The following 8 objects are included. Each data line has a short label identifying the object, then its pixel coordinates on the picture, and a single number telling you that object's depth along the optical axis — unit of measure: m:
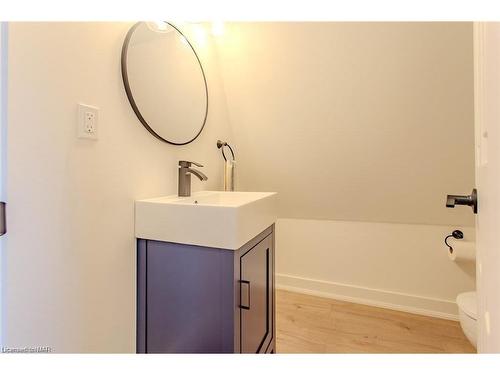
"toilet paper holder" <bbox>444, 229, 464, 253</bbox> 1.87
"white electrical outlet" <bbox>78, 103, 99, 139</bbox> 0.82
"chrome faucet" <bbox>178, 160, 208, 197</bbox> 1.22
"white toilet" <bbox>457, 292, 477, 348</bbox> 1.20
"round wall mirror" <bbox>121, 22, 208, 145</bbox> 1.03
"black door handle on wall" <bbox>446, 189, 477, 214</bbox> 0.73
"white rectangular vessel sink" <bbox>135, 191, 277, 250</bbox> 0.88
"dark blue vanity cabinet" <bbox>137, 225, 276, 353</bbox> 0.90
